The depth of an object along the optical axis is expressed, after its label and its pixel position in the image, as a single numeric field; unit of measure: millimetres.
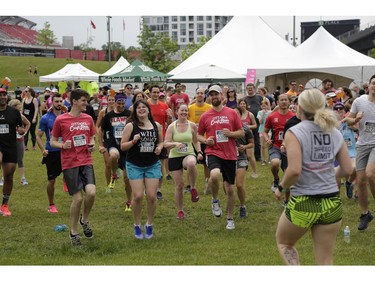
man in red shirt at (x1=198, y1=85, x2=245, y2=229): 8227
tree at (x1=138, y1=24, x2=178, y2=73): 59500
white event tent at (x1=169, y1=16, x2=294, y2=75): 26375
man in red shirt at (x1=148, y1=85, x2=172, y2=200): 11766
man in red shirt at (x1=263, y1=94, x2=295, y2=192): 9180
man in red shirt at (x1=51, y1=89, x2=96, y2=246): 7371
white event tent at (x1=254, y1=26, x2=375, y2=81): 24125
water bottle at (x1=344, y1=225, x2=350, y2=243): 7215
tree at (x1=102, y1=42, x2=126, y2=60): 87788
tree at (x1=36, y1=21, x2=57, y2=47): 98125
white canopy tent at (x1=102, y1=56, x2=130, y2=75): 37138
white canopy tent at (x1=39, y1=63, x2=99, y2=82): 35125
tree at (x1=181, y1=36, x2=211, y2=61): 70269
